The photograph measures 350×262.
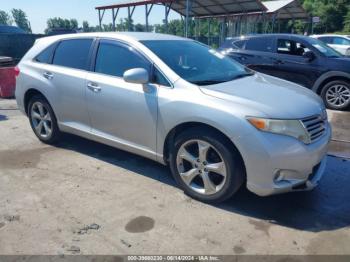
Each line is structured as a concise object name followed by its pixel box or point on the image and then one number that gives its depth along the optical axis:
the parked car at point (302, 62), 7.42
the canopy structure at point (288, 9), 21.70
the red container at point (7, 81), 8.88
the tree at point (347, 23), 45.86
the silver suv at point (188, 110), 3.02
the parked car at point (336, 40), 16.20
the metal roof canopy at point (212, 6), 16.48
